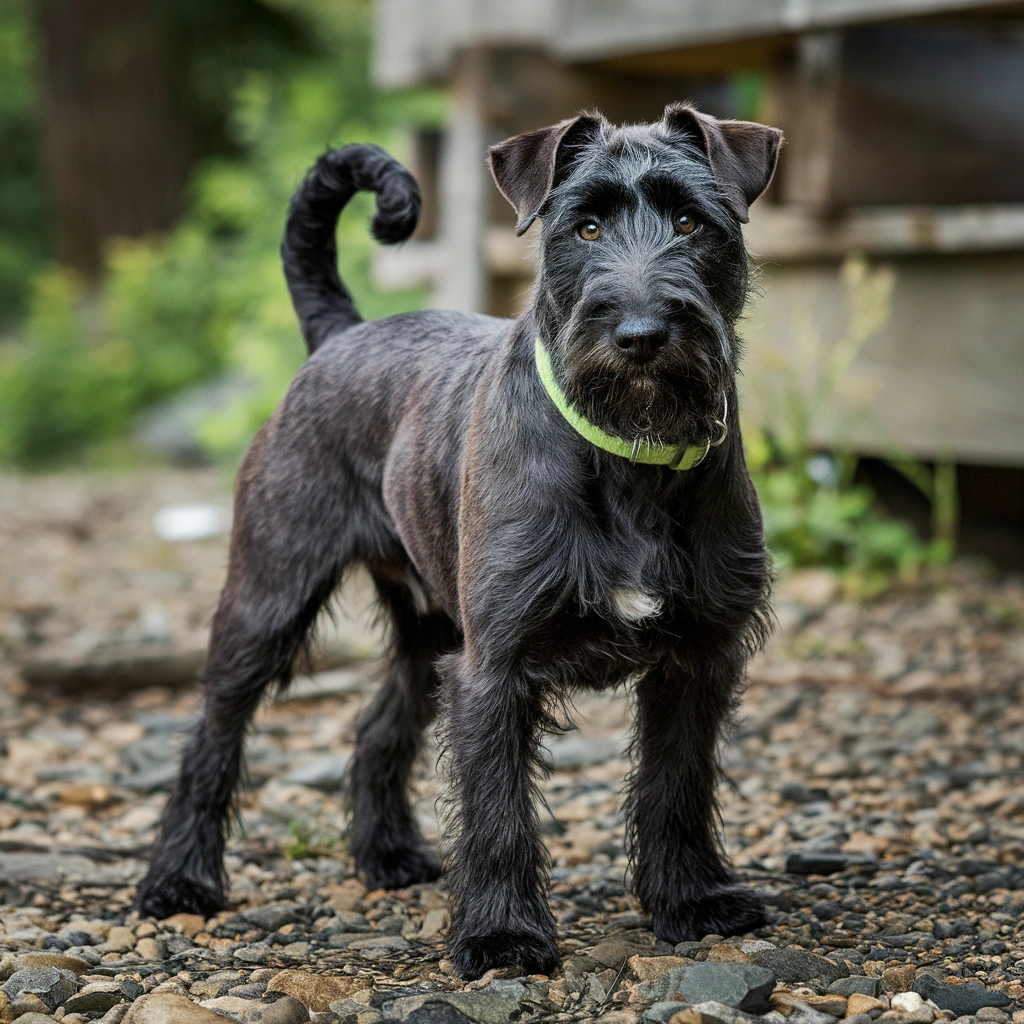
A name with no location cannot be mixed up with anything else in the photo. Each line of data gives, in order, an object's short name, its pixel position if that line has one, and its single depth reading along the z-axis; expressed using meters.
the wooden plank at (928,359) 6.14
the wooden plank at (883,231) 5.90
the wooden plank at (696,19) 5.74
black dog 3.02
